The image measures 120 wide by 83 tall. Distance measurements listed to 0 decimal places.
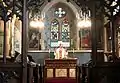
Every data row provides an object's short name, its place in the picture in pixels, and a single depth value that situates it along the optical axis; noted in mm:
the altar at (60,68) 6431
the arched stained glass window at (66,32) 8424
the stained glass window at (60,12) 8621
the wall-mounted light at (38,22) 7824
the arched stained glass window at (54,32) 8388
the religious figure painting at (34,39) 8019
